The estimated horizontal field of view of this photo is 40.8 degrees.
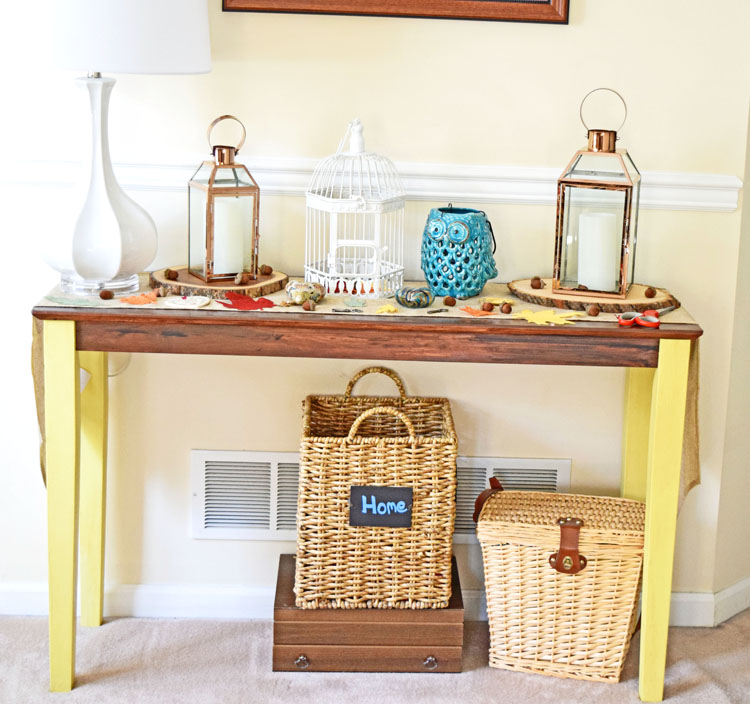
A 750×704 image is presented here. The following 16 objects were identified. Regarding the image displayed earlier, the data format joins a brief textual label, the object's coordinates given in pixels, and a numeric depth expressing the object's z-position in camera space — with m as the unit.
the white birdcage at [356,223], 2.07
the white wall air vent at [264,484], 2.35
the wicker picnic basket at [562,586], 2.10
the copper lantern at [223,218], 2.04
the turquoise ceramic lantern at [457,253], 2.04
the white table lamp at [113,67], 1.84
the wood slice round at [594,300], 1.99
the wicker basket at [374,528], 2.06
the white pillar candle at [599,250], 2.02
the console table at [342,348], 1.90
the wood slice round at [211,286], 2.03
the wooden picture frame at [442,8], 2.14
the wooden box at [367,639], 2.13
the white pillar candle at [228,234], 2.06
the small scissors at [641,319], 1.90
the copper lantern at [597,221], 2.00
